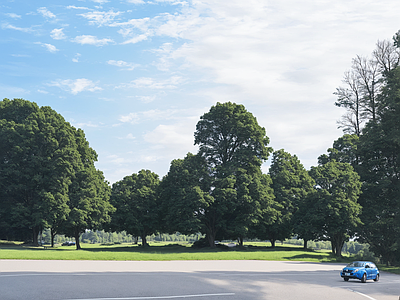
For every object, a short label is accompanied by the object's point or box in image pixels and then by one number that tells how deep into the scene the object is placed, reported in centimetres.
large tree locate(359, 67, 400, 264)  3206
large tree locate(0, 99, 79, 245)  4400
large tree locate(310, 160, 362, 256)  4428
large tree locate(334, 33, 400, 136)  4062
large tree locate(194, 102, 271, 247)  5156
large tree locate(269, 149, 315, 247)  5841
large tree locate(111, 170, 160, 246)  6022
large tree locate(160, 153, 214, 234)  4891
